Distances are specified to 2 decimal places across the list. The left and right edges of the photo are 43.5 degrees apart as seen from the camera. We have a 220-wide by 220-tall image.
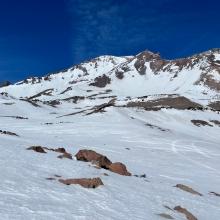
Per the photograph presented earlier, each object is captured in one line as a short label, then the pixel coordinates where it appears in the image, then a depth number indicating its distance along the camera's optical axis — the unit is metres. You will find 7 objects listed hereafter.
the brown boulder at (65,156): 15.76
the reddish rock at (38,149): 16.32
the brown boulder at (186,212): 10.84
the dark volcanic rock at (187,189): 14.66
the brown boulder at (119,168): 15.34
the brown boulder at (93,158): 15.48
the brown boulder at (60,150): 17.83
